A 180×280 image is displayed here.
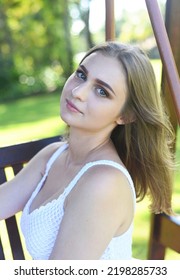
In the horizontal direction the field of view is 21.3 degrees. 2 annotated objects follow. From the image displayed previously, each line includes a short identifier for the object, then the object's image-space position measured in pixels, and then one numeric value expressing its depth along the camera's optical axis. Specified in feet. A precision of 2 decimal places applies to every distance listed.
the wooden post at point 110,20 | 5.19
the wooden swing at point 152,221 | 5.43
